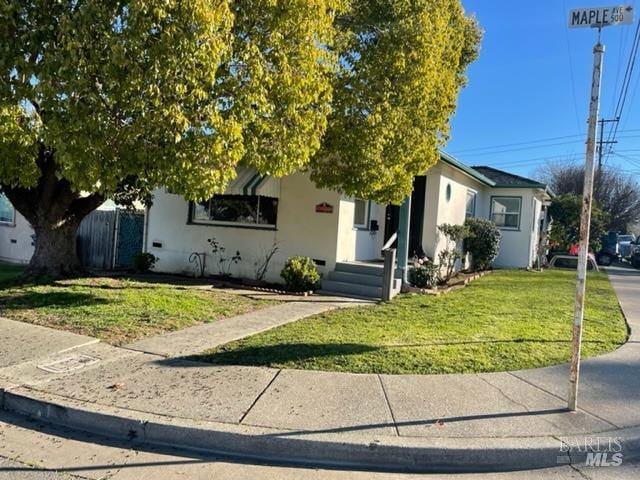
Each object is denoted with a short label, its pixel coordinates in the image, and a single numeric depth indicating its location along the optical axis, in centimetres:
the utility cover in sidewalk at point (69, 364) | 536
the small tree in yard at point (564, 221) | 2612
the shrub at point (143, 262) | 1377
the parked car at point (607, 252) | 3075
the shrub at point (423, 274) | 1170
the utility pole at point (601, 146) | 3737
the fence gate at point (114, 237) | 1612
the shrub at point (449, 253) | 1355
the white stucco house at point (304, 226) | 1159
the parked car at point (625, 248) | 3309
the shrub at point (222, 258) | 1327
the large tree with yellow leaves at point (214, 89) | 573
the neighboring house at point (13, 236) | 1841
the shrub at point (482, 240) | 1644
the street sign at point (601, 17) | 448
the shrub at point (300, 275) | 1090
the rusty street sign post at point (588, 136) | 449
